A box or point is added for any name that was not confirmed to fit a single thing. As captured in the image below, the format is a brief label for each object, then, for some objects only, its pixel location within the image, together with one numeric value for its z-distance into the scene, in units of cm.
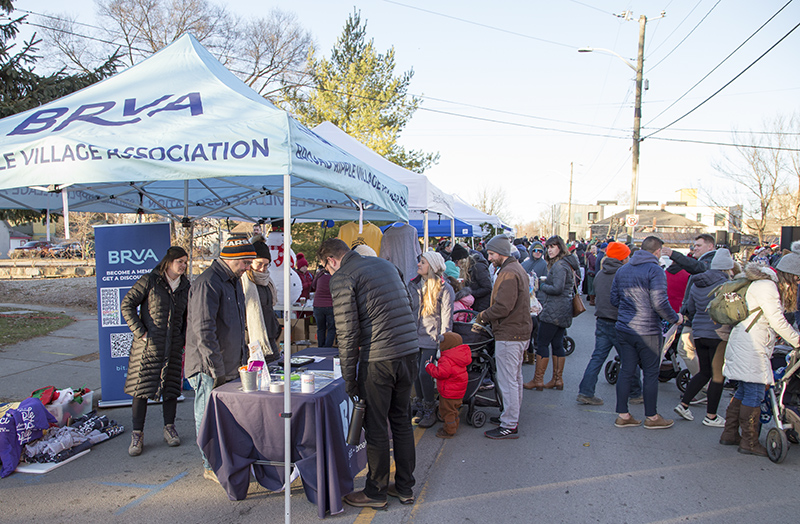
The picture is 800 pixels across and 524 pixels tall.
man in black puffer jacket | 346
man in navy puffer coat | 516
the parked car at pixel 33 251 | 3493
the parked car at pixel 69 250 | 3362
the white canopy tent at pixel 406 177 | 760
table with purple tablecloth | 355
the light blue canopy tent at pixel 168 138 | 343
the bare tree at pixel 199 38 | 2188
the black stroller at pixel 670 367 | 675
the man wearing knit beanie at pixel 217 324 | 388
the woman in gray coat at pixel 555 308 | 657
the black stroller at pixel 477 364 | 540
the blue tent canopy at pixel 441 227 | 1720
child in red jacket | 489
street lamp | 1756
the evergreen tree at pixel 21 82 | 968
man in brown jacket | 506
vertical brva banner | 595
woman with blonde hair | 523
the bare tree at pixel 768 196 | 2412
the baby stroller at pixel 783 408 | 446
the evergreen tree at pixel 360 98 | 1856
